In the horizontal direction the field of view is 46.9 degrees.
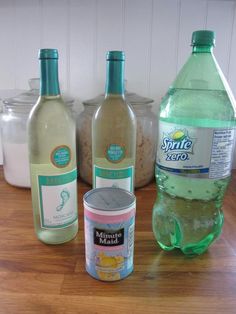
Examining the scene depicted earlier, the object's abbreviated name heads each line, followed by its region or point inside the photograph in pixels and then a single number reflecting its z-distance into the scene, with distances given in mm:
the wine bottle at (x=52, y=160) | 486
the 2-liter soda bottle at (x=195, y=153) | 438
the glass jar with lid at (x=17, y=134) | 733
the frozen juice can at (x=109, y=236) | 408
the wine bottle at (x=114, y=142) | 514
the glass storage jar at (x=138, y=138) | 752
